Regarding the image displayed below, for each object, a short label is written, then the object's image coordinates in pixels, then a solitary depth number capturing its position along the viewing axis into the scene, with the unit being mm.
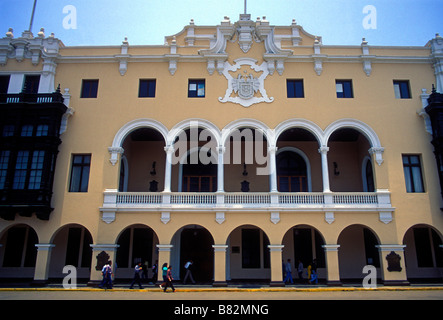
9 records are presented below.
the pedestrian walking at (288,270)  19547
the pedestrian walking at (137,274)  17562
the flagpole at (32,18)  22641
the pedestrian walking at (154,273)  20000
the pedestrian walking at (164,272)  17641
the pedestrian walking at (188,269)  19300
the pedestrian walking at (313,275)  19702
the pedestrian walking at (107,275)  17234
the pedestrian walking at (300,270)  20875
